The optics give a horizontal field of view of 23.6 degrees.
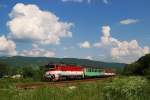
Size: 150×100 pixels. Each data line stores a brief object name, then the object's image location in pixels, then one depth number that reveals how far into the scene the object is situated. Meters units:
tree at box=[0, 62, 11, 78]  146.09
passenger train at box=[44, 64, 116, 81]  62.09
